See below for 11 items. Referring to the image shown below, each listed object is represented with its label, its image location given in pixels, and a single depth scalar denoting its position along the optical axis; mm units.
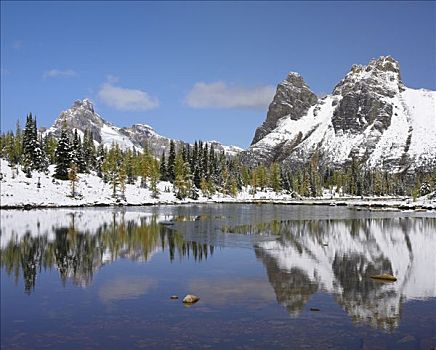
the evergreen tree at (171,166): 195750
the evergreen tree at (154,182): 167875
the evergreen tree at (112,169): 154875
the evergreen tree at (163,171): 196375
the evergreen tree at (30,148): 141125
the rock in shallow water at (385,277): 34938
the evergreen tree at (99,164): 174850
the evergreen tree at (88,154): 184250
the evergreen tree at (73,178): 134125
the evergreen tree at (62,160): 145212
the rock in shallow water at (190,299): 27703
